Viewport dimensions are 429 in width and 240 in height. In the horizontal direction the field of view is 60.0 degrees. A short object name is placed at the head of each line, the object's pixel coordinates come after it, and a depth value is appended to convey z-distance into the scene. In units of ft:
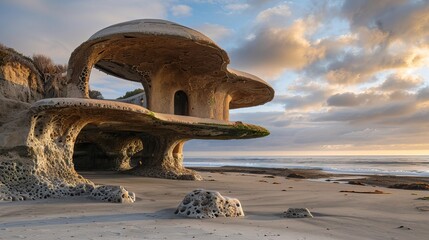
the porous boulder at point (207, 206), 20.61
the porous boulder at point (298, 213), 21.40
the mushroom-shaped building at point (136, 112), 31.22
